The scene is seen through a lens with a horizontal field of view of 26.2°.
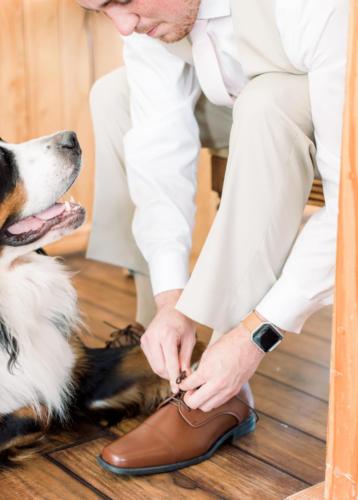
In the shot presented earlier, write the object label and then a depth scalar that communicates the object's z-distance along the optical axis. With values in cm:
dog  139
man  123
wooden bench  173
